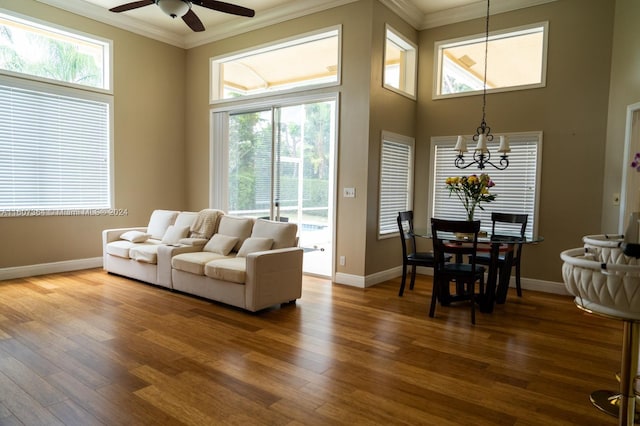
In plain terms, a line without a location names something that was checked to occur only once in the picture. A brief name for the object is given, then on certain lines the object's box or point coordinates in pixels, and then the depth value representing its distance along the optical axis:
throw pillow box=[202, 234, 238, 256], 4.79
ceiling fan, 3.48
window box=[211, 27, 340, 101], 5.85
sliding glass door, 6.06
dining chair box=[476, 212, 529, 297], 4.55
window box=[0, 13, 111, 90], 5.17
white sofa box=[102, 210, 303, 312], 4.07
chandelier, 5.21
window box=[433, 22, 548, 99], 5.17
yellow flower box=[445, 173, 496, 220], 4.25
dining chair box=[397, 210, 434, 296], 4.61
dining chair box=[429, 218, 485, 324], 3.87
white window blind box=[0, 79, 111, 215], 5.19
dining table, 4.05
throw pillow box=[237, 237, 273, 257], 4.38
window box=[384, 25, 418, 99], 5.53
